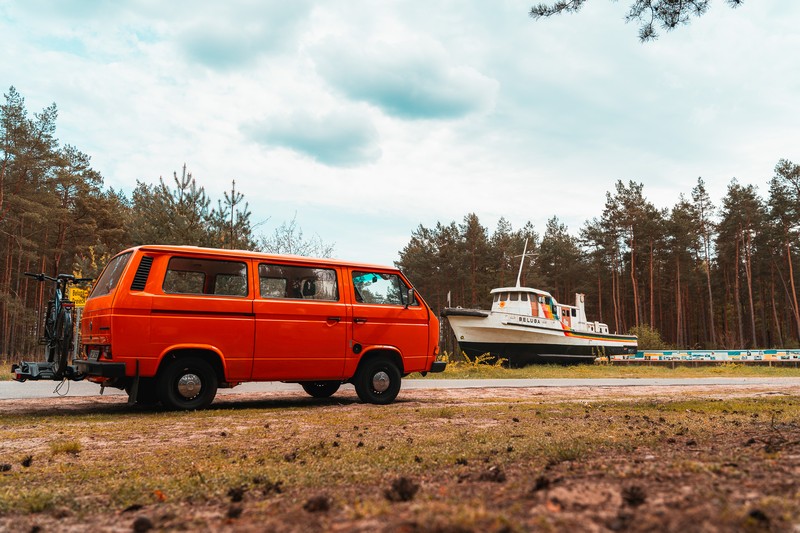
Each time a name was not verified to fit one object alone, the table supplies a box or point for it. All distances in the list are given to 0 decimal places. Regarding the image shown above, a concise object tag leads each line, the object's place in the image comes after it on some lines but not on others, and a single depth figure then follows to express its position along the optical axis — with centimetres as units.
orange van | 725
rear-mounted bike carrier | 773
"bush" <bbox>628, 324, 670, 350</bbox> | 4003
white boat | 2630
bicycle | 781
